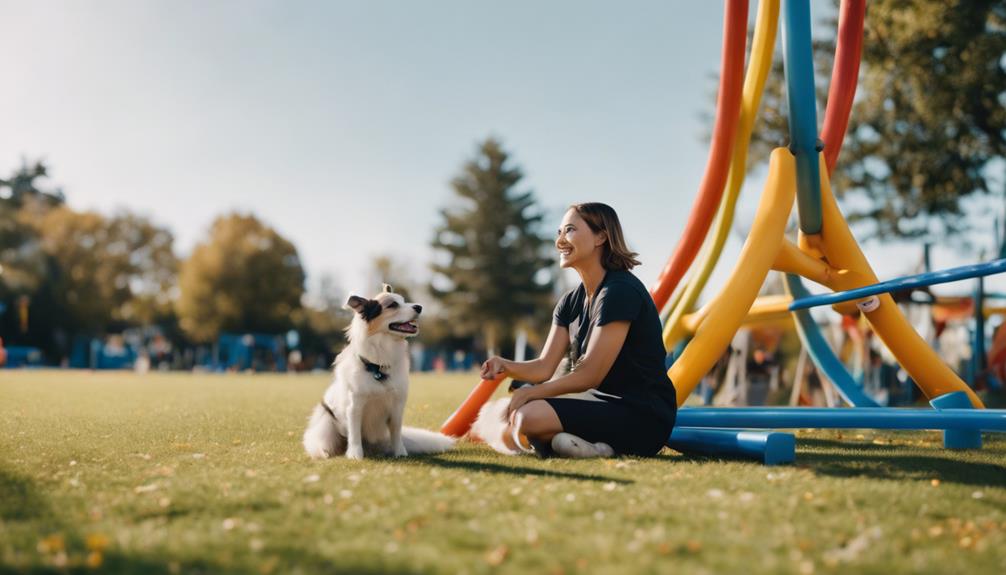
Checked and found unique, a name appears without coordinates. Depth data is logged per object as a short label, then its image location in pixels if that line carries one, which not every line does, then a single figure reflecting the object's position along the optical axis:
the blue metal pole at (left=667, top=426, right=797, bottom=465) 5.05
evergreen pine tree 52.53
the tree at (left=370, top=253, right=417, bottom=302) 68.50
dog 5.76
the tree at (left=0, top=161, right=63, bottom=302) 50.97
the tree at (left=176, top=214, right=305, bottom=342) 54.50
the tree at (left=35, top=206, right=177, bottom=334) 55.94
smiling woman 5.35
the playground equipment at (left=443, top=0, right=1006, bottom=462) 5.79
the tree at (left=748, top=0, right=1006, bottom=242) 20.14
